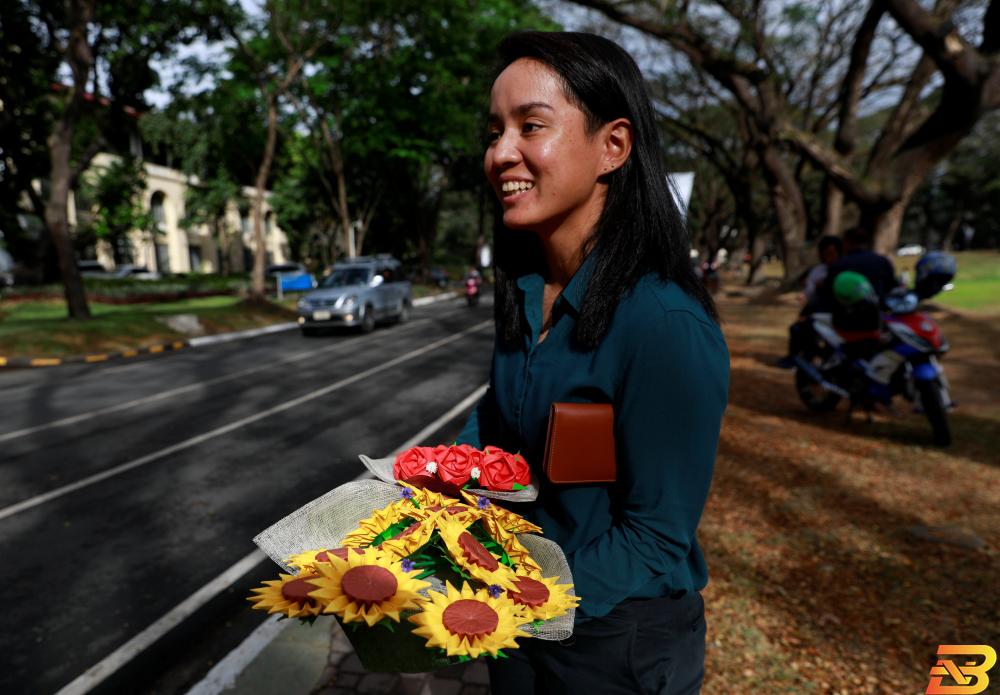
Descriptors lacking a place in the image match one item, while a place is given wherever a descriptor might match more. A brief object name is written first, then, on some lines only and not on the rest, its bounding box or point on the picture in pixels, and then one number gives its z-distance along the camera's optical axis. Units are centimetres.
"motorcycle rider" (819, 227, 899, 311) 706
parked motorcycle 597
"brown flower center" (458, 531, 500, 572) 113
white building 4438
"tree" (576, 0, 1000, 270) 1102
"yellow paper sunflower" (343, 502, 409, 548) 126
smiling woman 118
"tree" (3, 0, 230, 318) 1458
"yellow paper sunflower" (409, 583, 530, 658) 98
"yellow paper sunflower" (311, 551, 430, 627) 100
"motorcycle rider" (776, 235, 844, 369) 783
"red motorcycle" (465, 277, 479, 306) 2514
